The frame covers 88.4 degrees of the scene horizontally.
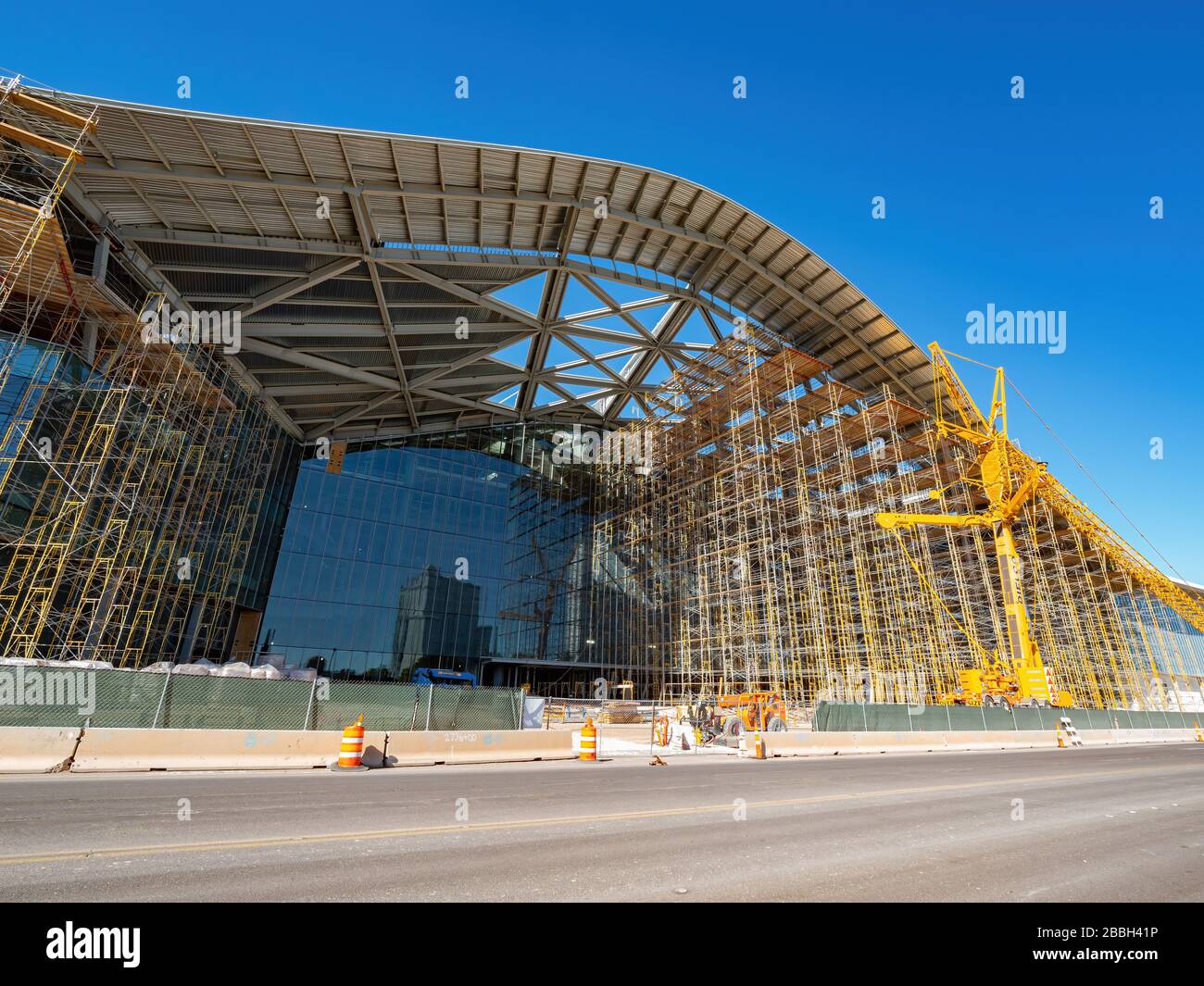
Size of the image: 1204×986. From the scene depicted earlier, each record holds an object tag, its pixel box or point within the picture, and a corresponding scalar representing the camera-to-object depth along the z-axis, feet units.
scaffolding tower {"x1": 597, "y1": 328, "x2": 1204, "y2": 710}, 103.96
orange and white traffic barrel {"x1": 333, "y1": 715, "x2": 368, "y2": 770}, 39.14
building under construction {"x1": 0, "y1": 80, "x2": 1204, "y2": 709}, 64.90
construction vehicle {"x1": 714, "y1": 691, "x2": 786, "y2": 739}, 73.31
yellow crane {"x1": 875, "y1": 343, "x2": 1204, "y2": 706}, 101.45
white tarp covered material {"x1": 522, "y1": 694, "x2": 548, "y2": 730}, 60.34
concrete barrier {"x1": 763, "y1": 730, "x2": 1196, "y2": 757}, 60.64
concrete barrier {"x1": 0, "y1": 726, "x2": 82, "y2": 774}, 31.60
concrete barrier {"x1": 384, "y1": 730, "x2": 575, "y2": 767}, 43.68
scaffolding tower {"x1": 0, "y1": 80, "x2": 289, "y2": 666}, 57.06
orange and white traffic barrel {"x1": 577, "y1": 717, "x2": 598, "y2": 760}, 51.70
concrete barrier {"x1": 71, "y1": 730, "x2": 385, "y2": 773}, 33.78
